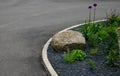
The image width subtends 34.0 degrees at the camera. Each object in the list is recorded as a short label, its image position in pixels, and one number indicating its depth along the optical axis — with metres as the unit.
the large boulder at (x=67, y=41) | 5.60
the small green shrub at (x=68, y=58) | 5.19
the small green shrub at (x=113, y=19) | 6.98
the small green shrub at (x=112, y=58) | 4.94
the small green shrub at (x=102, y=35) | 6.01
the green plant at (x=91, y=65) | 4.91
